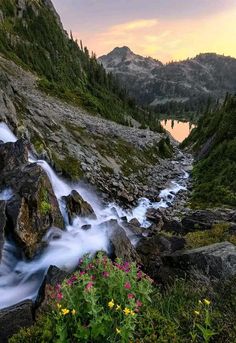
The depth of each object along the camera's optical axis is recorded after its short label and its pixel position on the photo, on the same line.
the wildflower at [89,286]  5.95
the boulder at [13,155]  17.17
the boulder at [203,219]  19.53
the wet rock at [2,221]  12.57
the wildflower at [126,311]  5.63
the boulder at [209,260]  10.14
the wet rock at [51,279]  9.75
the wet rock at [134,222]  20.42
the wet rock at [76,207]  17.45
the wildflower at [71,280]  6.51
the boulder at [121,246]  12.83
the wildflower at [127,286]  6.32
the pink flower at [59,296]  6.05
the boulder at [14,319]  8.90
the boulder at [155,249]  12.81
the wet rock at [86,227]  15.82
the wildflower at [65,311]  5.67
